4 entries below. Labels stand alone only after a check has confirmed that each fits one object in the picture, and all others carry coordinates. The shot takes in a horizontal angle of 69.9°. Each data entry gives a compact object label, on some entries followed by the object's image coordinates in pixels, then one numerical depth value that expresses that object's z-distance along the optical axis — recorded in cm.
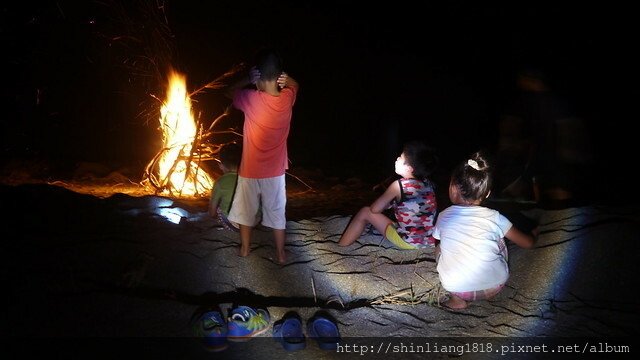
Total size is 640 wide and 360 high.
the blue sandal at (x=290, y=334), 286
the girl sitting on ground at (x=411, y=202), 412
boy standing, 378
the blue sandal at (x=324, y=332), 287
